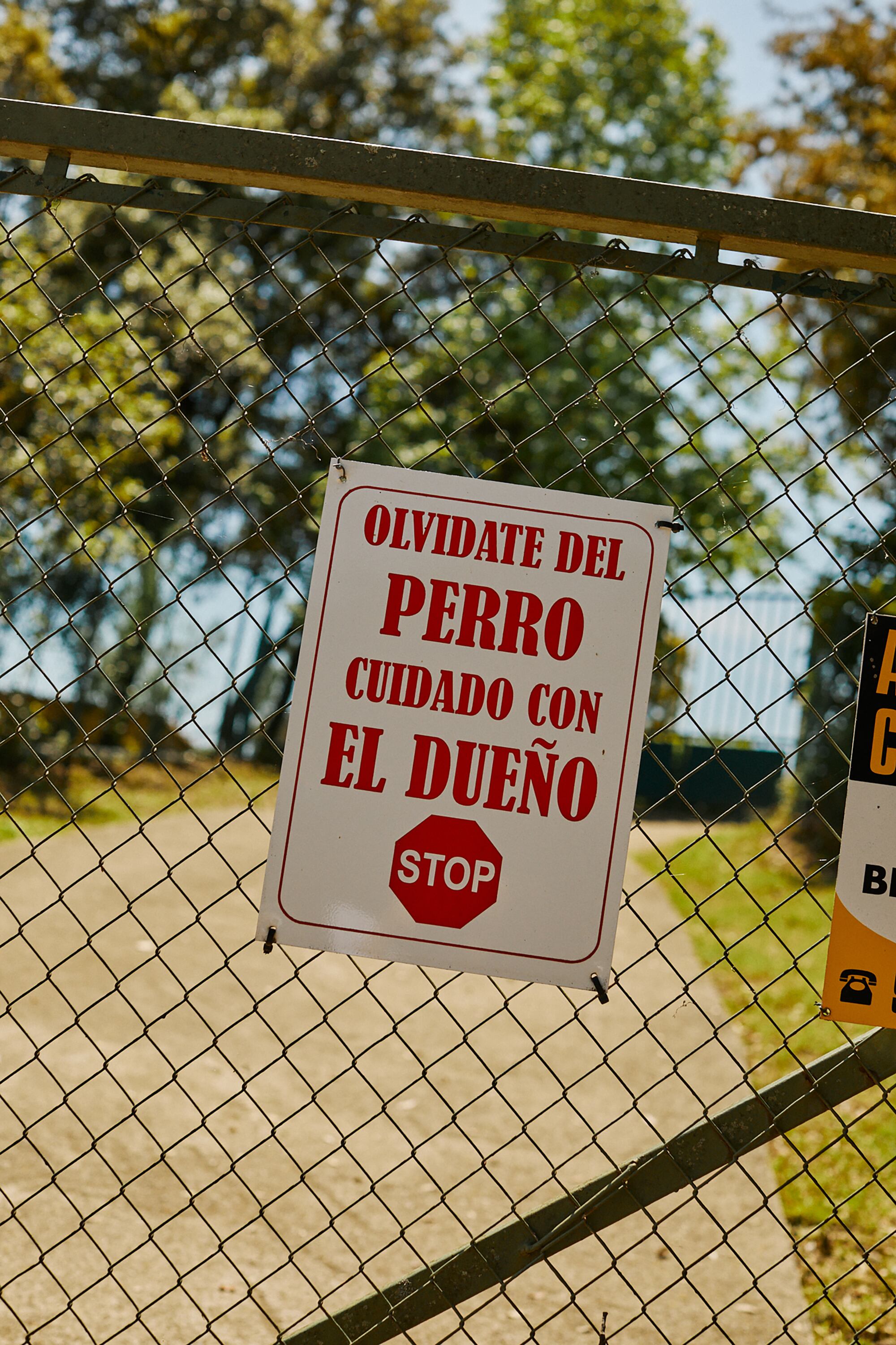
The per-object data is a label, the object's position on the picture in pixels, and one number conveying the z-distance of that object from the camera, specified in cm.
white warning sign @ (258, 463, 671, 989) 165
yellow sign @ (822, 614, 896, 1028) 169
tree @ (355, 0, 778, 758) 1252
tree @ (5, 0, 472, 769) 1317
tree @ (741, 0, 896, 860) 905
